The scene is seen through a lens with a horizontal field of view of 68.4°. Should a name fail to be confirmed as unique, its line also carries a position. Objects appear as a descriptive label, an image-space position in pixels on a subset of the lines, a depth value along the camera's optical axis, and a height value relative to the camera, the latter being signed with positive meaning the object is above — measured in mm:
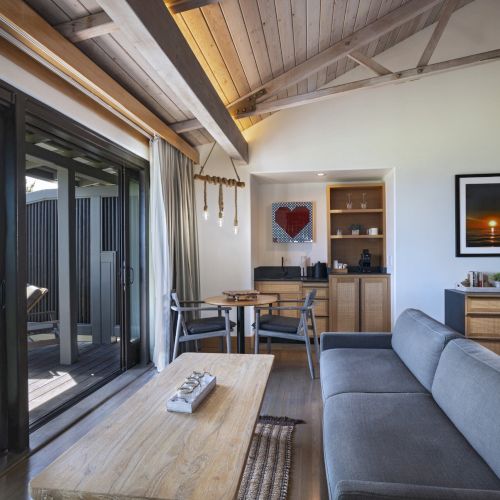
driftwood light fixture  3804 +743
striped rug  1822 -1186
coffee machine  4969 -186
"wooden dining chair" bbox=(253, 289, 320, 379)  3465 -741
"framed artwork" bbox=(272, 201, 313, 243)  5223 +381
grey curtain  3742 +105
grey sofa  1219 -766
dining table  3467 -500
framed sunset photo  4375 +386
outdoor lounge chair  4195 -861
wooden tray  3701 -460
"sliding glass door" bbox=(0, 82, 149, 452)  2162 -121
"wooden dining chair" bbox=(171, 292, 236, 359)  3572 -766
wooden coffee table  1124 -720
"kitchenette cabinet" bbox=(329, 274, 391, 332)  4668 -685
